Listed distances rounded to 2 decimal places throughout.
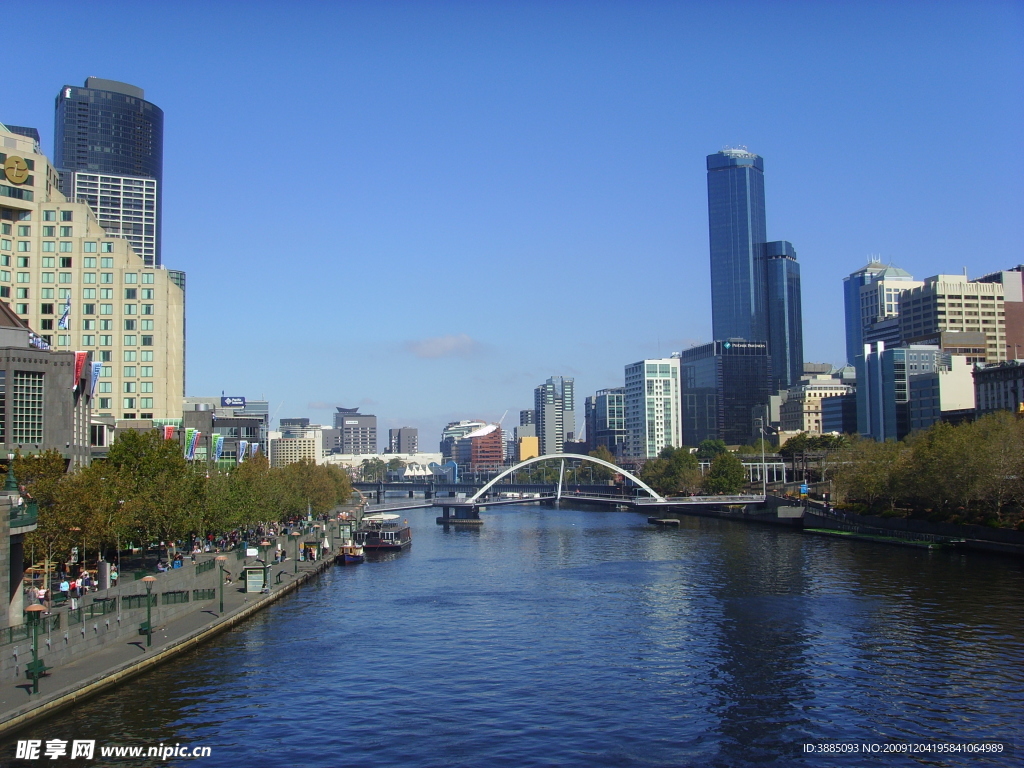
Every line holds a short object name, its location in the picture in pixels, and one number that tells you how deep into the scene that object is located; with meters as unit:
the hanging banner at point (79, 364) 74.06
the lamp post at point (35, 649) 37.88
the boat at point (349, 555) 106.03
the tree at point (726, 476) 182.62
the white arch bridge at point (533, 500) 165.62
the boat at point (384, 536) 117.44
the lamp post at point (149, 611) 48.50
